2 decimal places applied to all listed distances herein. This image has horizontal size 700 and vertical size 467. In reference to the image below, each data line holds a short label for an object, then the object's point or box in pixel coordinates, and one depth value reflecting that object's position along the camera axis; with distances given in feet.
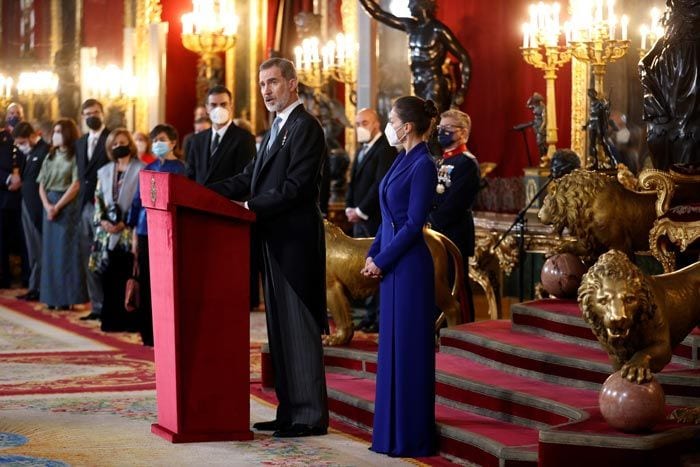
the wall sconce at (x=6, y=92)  66.59
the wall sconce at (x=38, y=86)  70.03
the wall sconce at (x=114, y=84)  57.82
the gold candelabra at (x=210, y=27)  52.80
